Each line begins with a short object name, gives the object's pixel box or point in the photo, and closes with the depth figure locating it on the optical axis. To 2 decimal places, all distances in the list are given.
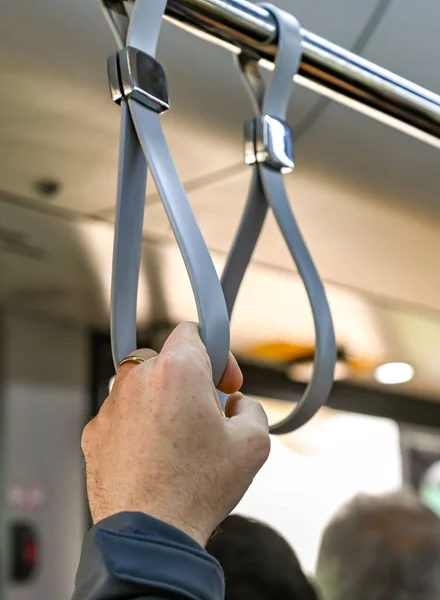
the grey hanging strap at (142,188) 0.48
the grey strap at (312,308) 0.63
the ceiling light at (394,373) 1.61
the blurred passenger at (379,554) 1.37
